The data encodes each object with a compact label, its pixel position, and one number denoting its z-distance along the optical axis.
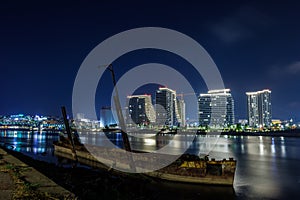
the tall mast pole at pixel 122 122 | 18.66
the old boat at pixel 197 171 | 18.45
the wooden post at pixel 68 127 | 31.89
